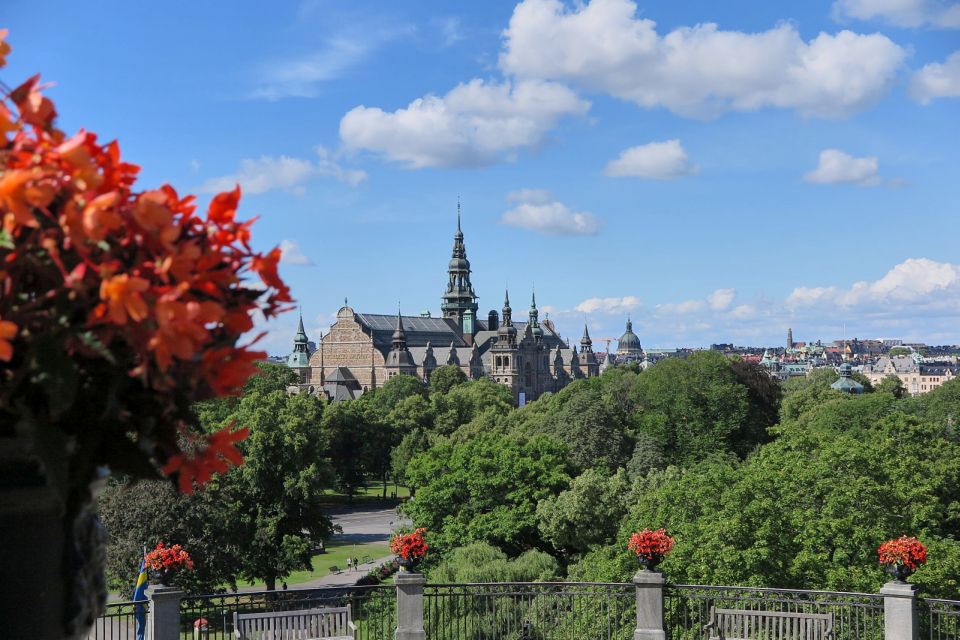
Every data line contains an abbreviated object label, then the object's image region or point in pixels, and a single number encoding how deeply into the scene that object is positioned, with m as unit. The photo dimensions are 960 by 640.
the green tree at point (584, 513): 31.77
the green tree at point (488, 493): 33.41
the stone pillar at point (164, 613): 10.81
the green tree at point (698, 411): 51.03
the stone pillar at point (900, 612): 11.33
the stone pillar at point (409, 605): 11.91
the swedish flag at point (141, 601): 11.30
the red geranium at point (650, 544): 11.90
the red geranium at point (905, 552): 11.46
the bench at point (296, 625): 11.35
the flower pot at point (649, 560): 12.01
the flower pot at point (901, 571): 11.46
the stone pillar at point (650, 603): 11.88
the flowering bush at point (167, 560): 10.92
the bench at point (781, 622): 11.52
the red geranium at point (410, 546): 11.98
